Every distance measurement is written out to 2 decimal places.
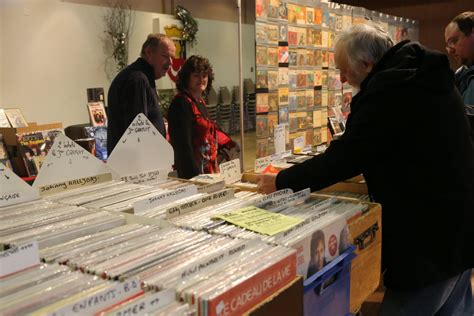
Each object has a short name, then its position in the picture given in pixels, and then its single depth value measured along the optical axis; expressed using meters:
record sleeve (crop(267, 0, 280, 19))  3.76
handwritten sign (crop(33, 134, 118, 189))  1.50
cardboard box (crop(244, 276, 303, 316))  0.83
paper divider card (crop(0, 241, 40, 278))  0.84
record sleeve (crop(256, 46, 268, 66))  3.70
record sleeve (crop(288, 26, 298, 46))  4.06
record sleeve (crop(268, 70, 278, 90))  3.87
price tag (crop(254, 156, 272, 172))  2.26
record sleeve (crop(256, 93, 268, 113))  3.81
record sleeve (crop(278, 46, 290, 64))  3.96
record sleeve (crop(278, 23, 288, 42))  3.92
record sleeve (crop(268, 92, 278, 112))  3.91
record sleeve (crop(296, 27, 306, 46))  4.21
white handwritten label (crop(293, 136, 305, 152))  2.87
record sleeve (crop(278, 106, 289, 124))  4.04
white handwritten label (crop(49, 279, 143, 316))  0.69
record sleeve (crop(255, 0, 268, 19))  3.65
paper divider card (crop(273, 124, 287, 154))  2.87
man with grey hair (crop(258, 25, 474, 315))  1.50
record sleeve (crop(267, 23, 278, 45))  3.79
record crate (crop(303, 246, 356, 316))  1.05
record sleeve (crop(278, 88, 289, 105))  4.01
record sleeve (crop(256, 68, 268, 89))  3.74
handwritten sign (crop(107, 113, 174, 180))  1.71
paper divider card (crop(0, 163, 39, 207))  1.31
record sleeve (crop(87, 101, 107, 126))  4.36
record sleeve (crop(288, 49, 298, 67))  4.12
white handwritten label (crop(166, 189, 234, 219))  1.19
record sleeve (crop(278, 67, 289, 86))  3.99
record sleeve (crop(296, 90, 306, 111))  4.31
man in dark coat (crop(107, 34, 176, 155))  3.00
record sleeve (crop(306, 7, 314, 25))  4.27
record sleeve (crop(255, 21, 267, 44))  3.67
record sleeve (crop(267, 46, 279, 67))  3.84
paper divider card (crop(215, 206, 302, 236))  1.09
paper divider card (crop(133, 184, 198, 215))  1.23
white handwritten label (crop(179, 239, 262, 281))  0.86
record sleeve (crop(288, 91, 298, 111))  4.19
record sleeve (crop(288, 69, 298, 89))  4.14
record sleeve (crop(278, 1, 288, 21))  3.88
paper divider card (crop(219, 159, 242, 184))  2.05
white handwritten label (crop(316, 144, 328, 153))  2.91
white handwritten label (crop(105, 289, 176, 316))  0.70
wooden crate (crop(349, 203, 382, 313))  1.27
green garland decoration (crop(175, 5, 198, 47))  7.29
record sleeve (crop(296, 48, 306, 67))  4.24
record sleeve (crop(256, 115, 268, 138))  3.85
